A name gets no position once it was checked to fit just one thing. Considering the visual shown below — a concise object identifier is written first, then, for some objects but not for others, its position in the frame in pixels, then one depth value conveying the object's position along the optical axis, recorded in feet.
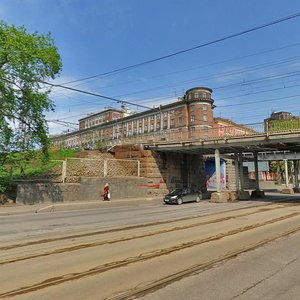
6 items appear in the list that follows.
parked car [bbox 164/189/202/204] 79.11
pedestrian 77.76
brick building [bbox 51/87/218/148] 274.27
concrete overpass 79.94
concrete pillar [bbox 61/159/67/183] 74.11
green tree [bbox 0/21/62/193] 57.23
